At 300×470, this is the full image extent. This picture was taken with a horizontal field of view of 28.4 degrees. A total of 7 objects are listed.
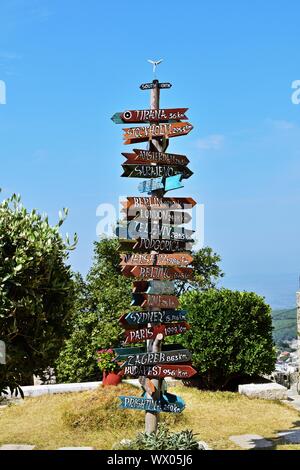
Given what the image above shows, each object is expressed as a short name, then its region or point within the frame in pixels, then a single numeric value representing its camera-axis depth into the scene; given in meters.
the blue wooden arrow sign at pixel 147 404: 11.96
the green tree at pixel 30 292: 10.94
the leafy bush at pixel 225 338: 20.58
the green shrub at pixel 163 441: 11.51
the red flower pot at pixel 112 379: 18.16
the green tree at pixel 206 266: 32.72
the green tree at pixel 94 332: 25.25
